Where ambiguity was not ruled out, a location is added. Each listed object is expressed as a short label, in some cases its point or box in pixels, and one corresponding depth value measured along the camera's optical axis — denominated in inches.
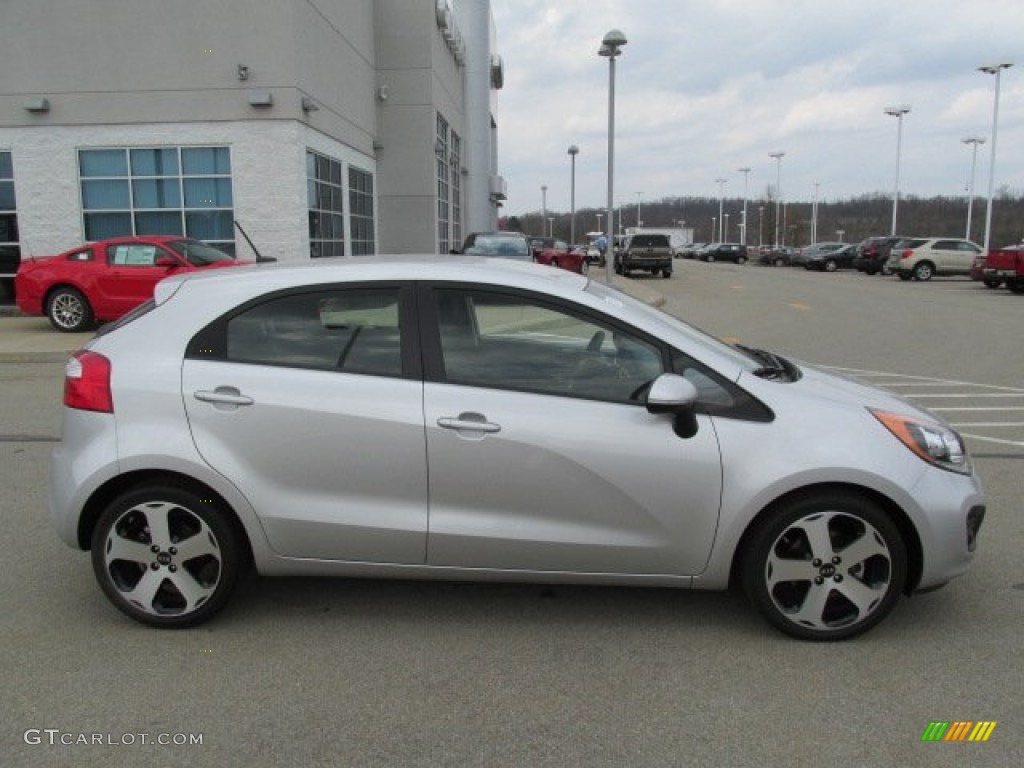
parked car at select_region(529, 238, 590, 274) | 1108.5
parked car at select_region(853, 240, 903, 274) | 1675.7
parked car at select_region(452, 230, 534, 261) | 791.3
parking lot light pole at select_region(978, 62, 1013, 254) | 1724.9
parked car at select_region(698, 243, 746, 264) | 2920.8
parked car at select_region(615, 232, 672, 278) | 1465.3
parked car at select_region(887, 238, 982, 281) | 1381.6
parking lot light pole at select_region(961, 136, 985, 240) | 2420.0
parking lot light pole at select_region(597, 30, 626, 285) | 849.5
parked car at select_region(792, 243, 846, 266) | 2122.3
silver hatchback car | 138.5
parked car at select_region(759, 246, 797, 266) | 2519.7
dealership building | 704.4
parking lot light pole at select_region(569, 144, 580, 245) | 2010.8
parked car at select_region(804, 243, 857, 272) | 2053.4
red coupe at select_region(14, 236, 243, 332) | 563.2
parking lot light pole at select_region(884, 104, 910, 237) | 2227.6
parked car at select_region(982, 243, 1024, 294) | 1027.6
